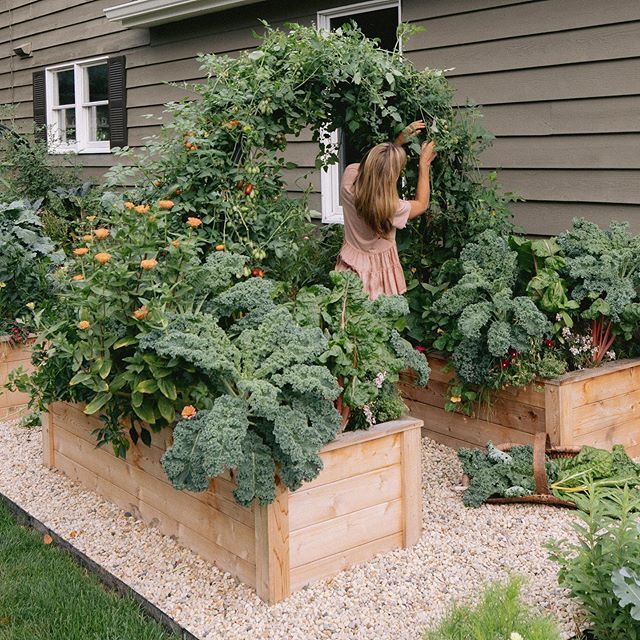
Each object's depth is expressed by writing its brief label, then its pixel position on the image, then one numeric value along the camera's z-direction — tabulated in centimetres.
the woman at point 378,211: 446
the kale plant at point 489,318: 430
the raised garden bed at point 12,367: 560
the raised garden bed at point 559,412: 430
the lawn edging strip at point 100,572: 306
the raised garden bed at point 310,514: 315
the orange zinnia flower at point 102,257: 327
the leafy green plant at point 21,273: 565
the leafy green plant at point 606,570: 248
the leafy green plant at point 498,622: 240
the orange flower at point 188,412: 307
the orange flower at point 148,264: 325
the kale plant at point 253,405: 297
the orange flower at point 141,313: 327
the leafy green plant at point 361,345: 344
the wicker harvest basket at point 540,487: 373
